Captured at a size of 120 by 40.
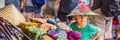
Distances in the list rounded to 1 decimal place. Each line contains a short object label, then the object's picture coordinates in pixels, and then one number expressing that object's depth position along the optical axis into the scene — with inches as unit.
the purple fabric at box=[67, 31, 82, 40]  69.9
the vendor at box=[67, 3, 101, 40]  87.2
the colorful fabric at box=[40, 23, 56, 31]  66.4
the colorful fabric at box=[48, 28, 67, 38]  64.9
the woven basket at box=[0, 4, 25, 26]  66.8
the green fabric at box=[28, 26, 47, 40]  63.2
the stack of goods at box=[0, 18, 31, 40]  53.9
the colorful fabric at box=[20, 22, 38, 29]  66.6
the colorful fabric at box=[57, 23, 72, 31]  69.9
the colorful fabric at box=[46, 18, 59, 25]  71.6
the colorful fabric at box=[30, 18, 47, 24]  68.8
